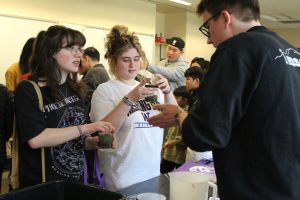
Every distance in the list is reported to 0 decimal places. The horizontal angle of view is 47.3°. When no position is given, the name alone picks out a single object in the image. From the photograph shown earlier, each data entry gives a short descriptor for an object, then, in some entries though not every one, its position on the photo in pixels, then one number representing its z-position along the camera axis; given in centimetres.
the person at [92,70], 362
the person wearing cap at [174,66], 404
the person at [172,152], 284
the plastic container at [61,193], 108
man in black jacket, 95
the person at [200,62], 445
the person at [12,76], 369
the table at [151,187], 152
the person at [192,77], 343
